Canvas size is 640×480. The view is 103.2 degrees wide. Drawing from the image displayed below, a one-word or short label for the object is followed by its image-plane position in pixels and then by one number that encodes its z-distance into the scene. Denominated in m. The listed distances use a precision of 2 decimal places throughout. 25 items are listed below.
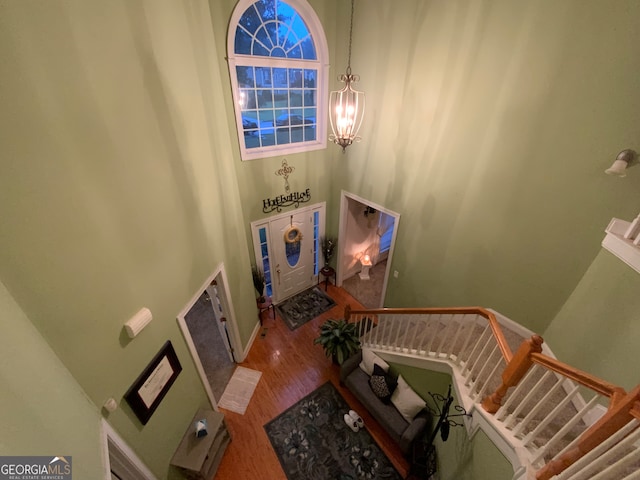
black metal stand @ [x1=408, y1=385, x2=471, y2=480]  3.15
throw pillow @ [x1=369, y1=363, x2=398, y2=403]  3.65
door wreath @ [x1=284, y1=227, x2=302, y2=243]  5.41
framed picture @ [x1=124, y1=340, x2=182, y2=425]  2.22
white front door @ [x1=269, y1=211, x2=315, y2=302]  5.32
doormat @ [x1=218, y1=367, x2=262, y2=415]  4.04
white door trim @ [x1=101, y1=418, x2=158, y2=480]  1.77
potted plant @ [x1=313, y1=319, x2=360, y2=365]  4.23
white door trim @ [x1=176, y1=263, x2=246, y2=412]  2.91
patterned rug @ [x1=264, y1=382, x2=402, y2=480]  3.35
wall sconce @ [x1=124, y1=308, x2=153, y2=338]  2.11
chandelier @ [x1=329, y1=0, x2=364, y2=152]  2.90
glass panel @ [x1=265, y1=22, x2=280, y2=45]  3.86
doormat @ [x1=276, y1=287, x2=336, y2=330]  5.57
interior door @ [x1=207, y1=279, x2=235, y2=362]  4.10
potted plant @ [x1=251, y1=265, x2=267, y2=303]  5.16
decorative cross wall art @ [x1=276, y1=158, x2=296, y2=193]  4.69
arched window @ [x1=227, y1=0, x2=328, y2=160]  3.72
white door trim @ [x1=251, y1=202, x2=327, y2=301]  4.89
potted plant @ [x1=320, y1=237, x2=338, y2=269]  6.07
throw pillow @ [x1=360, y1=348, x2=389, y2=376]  3.87
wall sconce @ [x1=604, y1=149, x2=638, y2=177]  2.06
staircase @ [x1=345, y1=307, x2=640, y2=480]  1.22
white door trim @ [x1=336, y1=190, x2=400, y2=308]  4.56
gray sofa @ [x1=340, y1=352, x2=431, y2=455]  3.29
